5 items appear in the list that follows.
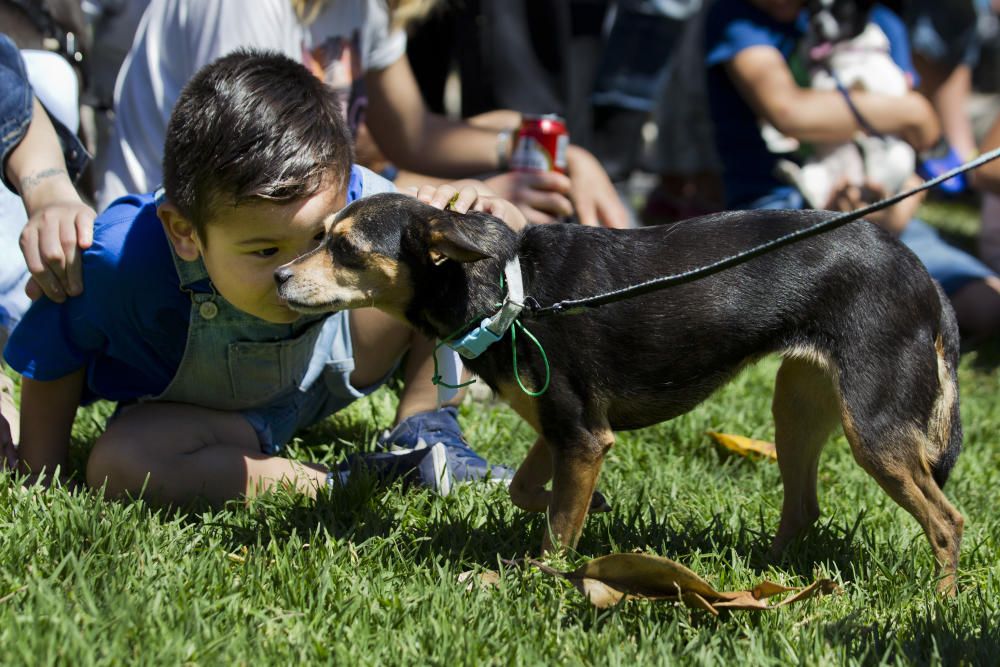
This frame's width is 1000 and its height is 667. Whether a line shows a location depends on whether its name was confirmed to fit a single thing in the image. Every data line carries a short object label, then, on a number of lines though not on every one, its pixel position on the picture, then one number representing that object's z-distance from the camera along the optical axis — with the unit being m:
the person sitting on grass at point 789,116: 5.59
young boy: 2.96
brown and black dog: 2.89
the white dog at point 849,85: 5.52
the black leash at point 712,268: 2.63
